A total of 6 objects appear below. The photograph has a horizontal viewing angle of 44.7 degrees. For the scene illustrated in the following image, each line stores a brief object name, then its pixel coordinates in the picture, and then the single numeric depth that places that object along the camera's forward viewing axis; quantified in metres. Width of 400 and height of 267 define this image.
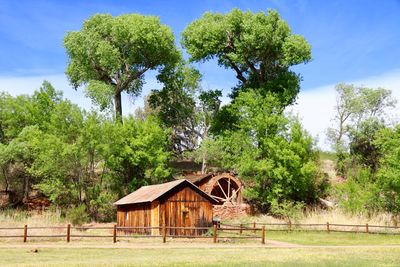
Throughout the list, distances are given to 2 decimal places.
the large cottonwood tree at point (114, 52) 50.31
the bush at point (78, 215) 38.28
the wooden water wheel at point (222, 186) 48.38
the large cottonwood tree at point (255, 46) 50.06
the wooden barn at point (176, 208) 30.98
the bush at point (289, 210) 42.06
